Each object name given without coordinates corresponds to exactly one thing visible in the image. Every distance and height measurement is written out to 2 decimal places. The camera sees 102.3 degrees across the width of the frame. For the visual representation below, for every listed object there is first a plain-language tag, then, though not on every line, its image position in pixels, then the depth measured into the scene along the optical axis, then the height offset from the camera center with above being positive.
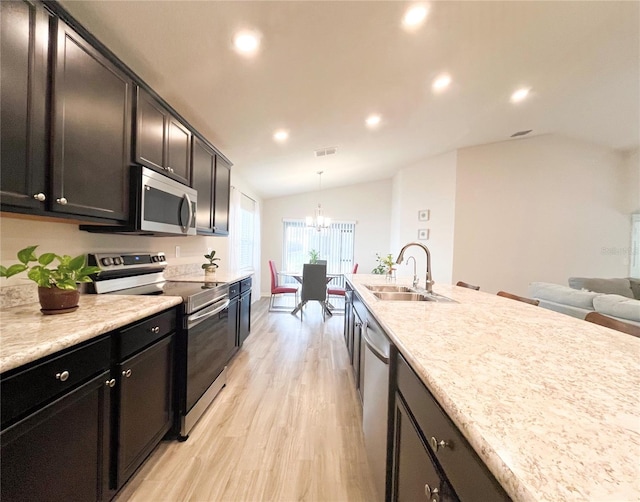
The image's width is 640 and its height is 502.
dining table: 4.66 -1.05
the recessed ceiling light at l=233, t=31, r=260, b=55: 1.57 +1.28
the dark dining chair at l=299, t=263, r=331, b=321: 4.36 -0.58
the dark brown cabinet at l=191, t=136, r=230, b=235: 2.34 +0.57
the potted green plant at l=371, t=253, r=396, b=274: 5.76 -0.45
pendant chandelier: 5.17 +0.53
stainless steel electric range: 1.60 -0.54
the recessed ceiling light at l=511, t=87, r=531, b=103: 3.02 +1.94
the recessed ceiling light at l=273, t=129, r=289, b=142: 2.96 +1.32
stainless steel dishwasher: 1.10 -0.75
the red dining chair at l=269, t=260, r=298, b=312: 4.93 -0.82
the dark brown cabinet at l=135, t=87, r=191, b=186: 1.58 +0.71
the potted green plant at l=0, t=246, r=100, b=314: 1.04 -0.18
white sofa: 2.25 -0.46
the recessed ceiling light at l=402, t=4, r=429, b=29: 1.62 +1.53
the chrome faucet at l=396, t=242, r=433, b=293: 2.00 -0.23
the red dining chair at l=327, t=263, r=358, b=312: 4.86 -0.83
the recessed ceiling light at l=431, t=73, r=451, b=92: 2.47 +1.69
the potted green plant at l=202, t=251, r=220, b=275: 2.75 -0.26
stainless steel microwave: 1.55 +0.24
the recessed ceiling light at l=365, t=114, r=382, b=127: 3.03 +1.57
